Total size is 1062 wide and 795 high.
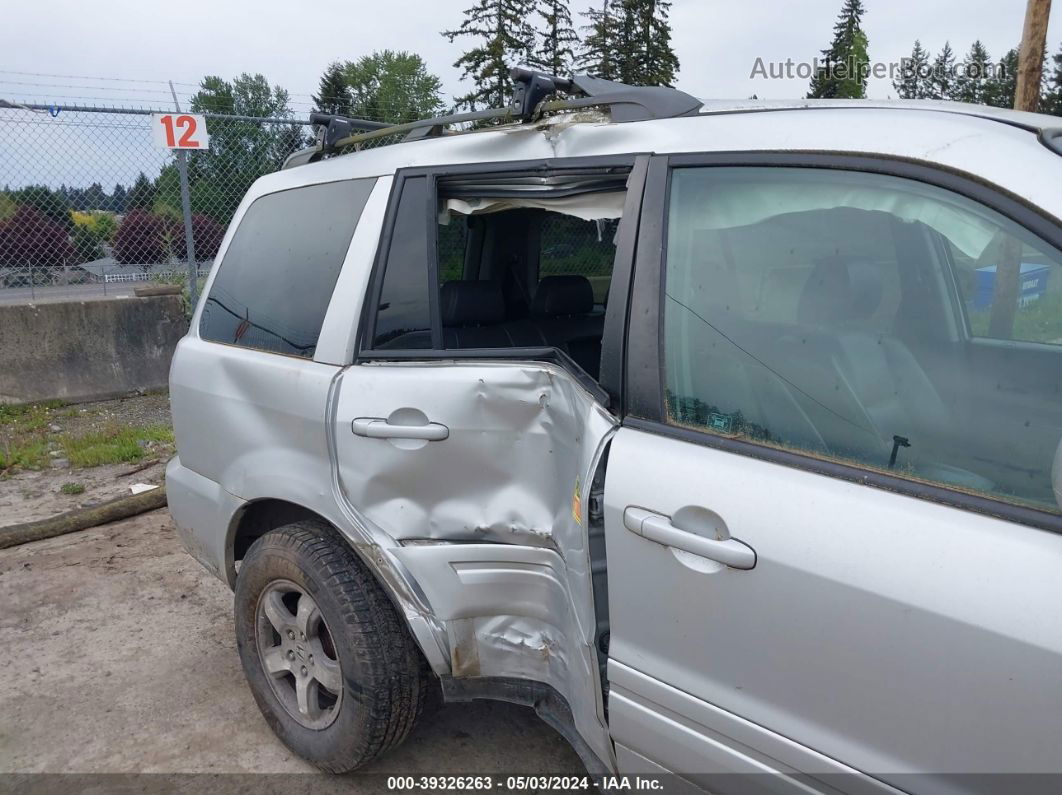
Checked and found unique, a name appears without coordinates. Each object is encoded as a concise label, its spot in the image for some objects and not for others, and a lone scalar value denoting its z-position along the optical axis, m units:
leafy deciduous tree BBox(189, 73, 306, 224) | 7.94
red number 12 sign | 6.71
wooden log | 4.43
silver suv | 1.39
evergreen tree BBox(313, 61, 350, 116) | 42.09
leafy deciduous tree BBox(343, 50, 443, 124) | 41.59
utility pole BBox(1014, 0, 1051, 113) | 5.21
